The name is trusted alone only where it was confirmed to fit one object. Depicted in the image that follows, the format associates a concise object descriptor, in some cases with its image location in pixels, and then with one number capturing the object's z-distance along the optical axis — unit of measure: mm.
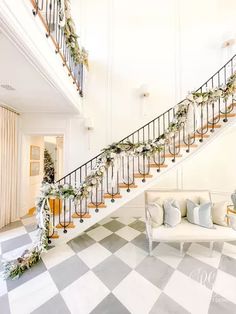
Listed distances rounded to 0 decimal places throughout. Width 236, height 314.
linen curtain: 3842
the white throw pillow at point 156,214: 2824
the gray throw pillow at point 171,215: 2830
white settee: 2602
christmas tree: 6888
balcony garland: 2537
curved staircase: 2937
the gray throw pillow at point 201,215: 2797
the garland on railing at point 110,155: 2723
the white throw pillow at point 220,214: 2828
